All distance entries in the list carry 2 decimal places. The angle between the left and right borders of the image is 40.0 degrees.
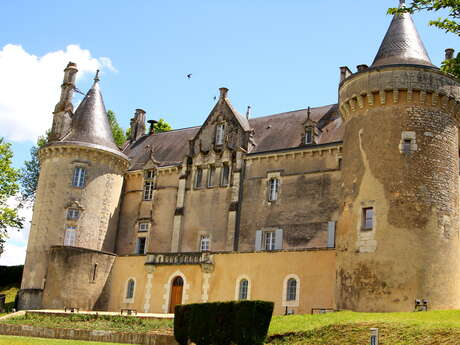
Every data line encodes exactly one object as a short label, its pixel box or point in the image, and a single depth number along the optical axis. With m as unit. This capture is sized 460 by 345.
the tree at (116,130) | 54.22
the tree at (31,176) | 52.97
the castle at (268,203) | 22.92
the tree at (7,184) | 39.58
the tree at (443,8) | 18.97
